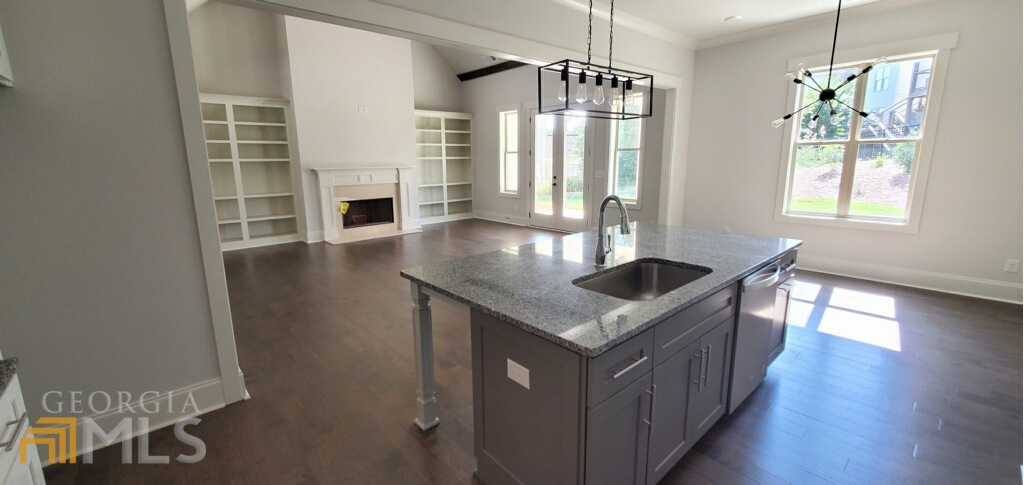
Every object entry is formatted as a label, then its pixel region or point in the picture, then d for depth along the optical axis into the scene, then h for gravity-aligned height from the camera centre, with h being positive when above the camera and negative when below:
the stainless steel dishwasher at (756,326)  2.04 -0.84
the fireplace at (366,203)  6.49 -0.60
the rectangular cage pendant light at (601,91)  2.02 +0.38
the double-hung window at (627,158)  6.18 +0.09
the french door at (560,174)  7.05 -0.16
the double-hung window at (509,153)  8.08 +0.23
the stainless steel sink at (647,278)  2.04 -0.57
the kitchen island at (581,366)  1.30 -0.70
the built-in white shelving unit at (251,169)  5.99 -0.03
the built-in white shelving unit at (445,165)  8.41 +0.01
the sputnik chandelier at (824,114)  4.54 +0.52
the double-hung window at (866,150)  4.11 +0.13
